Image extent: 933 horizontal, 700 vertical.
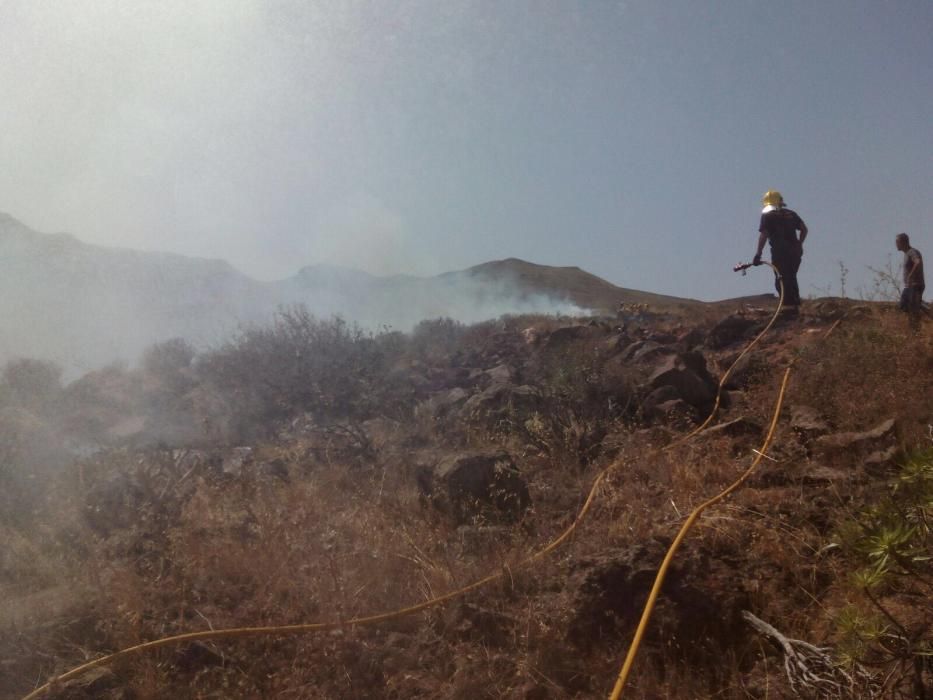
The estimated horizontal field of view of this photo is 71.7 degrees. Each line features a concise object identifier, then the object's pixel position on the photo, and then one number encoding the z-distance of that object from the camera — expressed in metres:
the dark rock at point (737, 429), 5.25
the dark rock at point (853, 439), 4.35
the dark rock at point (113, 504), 4.66
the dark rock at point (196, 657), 3.29
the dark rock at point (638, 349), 7.32
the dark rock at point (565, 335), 8.73
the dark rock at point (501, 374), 7.58
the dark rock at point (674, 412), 5.82
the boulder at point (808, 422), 4.89
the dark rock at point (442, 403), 6.97
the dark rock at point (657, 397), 6.12
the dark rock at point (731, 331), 8.41
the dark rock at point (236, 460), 5.66
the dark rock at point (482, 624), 3.23
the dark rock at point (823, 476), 3.88
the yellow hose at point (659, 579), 2.62
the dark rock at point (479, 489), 4.52
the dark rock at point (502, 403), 6.41
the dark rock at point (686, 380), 6.25
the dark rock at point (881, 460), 3.94
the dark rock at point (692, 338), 8.41
